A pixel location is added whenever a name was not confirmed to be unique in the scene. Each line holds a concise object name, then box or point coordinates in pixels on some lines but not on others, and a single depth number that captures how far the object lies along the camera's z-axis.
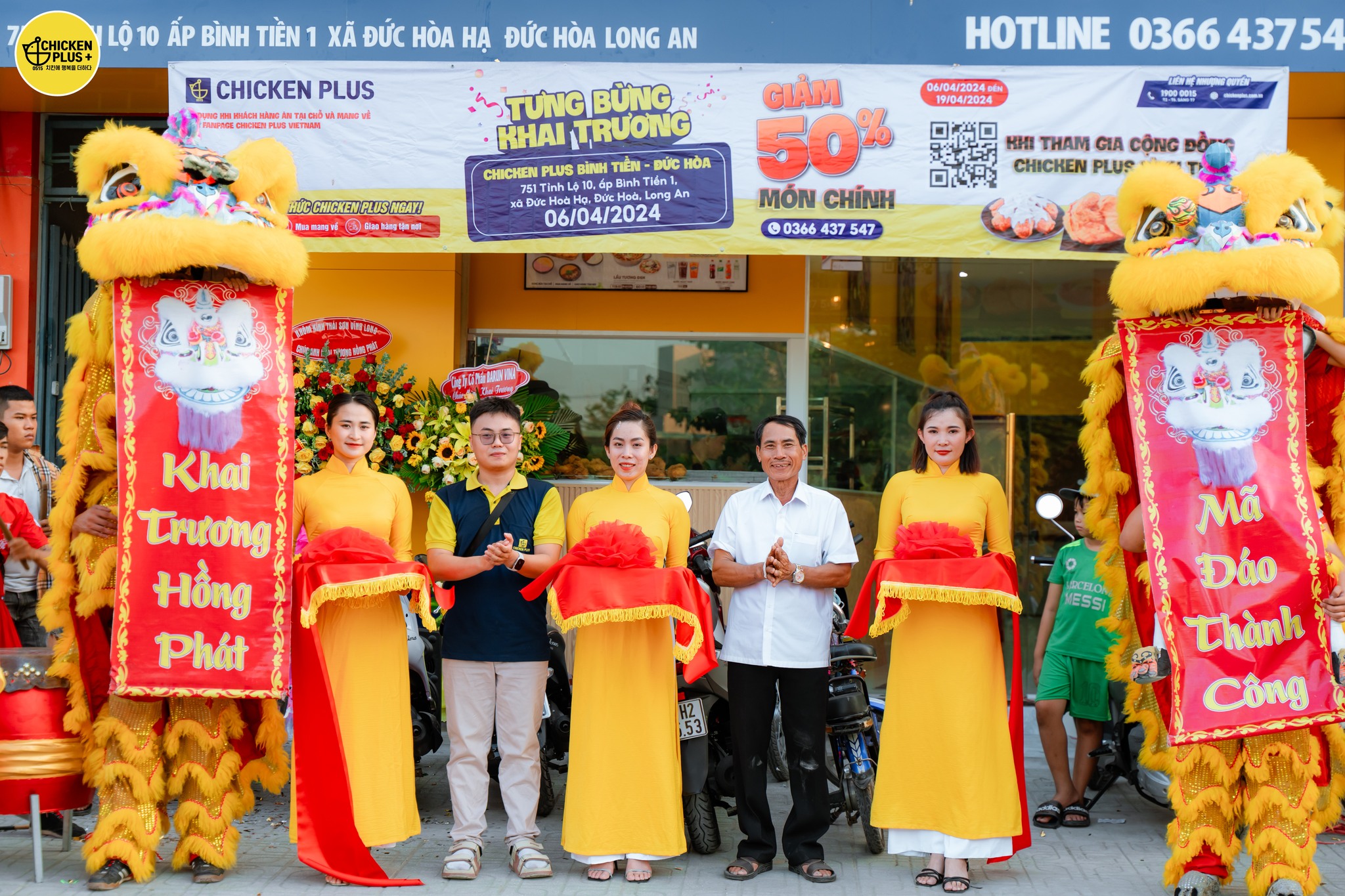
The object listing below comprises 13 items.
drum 4.75
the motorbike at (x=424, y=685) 5.97
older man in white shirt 4.98
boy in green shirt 5.96
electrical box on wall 8.03
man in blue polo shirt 5.00
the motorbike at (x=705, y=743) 5.27
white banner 6.75
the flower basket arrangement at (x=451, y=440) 7.21
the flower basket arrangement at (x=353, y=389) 7.09
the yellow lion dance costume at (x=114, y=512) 4.66
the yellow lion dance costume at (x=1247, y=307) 4.45
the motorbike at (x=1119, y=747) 5.97
